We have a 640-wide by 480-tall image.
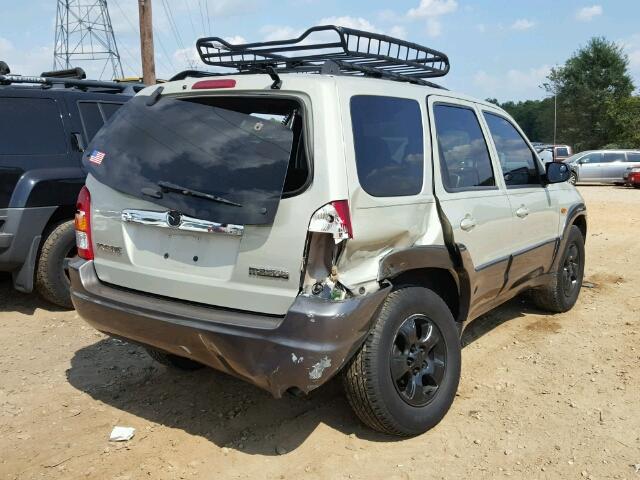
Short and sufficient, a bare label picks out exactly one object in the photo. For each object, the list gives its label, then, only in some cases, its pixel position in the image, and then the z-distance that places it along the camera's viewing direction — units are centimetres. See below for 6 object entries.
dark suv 541
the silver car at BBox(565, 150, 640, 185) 2377
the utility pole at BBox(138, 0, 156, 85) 1275
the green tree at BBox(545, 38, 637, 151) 5091
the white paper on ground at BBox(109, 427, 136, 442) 337
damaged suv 277
